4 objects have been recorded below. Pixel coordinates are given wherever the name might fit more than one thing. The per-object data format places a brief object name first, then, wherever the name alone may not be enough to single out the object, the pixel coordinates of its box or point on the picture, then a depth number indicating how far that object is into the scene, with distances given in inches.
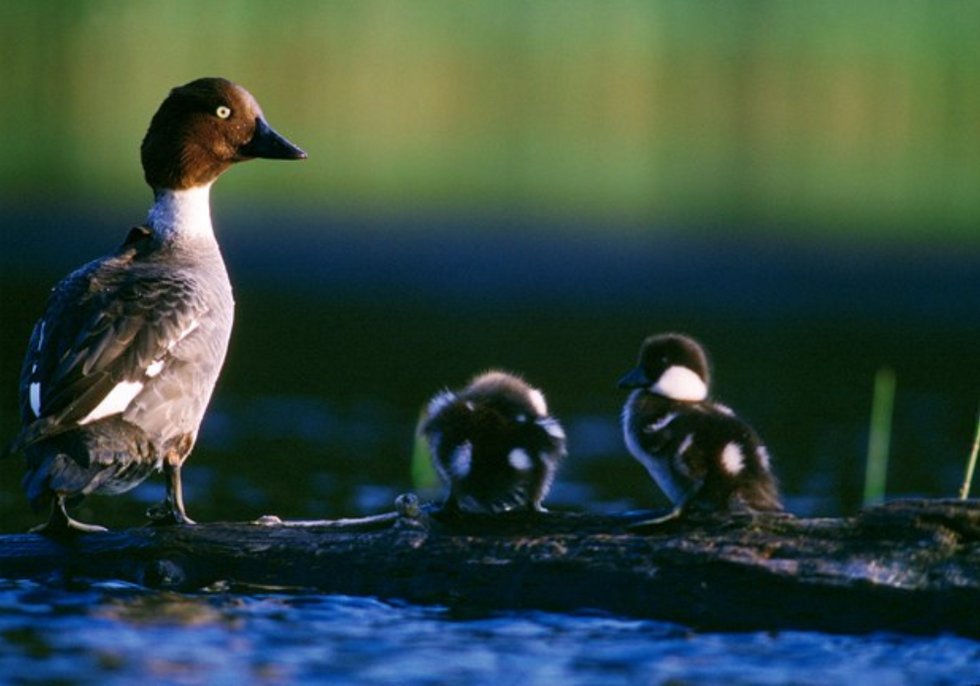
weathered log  426.3
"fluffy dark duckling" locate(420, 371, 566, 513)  476.7
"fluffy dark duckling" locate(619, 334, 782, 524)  460.4
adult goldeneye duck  454.0
